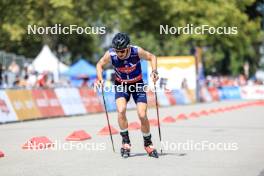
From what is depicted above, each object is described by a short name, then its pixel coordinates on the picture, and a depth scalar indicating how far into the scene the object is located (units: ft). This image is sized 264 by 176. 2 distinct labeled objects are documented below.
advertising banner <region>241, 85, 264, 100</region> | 166.40
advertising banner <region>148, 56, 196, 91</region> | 141.38
